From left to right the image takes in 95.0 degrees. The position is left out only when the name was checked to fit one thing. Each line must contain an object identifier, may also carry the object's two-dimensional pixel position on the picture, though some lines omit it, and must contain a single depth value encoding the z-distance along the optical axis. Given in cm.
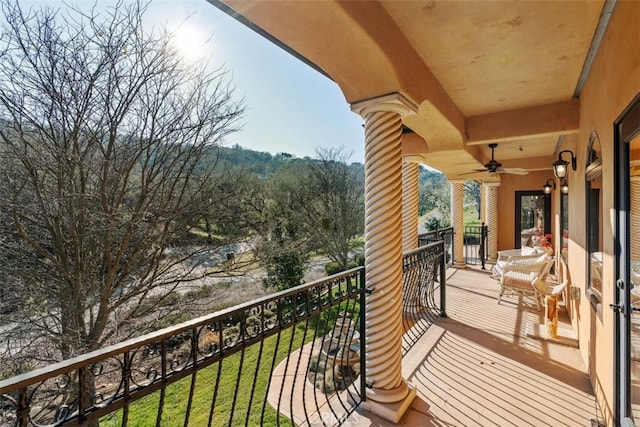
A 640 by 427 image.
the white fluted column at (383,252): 211
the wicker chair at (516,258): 475
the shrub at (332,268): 1207
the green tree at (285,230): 734
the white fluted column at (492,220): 824
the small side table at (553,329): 316
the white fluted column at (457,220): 717
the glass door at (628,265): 147
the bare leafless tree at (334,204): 1224
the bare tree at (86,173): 338
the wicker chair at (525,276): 409
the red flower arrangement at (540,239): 615
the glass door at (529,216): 820
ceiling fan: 457
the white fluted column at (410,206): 464
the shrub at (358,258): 1152
